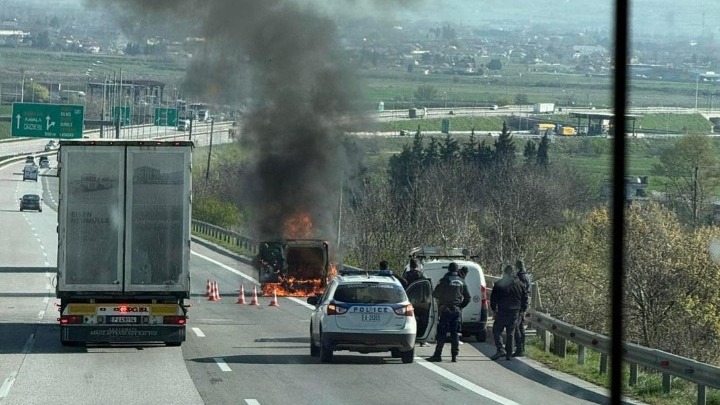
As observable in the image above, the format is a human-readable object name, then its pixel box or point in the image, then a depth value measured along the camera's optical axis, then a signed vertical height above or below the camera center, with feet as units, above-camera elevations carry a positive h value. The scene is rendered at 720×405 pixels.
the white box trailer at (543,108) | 525.88 +30.75
